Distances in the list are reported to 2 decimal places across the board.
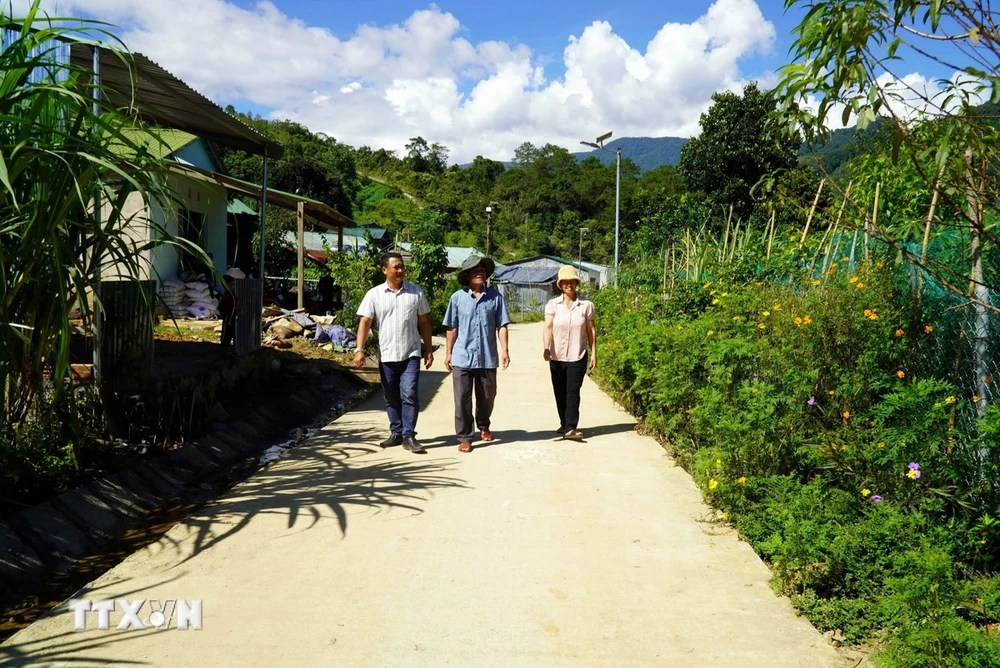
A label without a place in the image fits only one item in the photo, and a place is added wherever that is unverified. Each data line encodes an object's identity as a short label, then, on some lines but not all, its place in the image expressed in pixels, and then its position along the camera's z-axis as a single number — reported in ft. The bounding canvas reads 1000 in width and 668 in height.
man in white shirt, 25.27
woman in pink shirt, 27.63
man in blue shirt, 26.30
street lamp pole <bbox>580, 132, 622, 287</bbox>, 91.05
